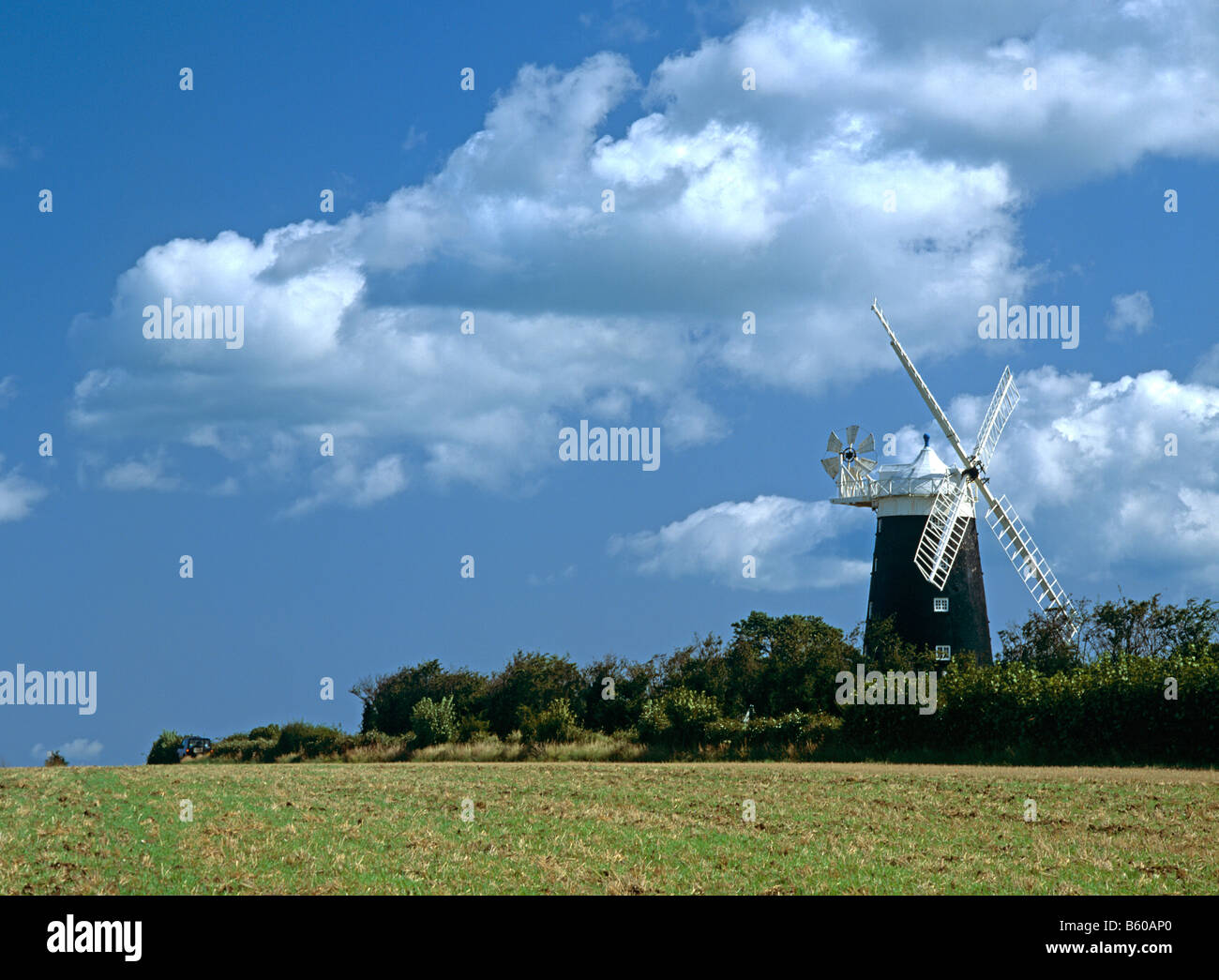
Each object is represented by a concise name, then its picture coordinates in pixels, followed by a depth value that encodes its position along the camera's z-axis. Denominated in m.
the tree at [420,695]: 52.50
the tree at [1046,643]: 47.44
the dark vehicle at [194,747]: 56.28
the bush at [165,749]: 56.38
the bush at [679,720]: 45.59
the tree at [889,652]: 45.81
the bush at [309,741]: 50.50
